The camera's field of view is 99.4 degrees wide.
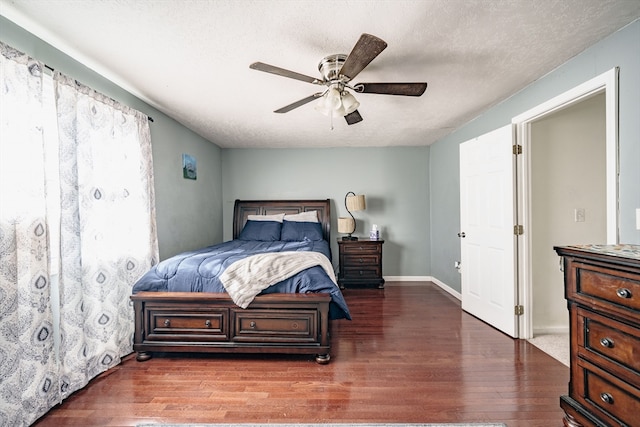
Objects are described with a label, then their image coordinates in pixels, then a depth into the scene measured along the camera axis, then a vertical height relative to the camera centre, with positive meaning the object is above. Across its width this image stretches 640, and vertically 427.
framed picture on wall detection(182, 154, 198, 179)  3.54 +0.64
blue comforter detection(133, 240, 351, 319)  2.24 -0.56
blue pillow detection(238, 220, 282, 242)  4.27 -0.28
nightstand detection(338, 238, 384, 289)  4.39 -0.82
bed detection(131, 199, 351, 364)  2.20 -0.78
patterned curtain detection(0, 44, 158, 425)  1.53 -0.14
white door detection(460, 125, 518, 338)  2.62 -0.19
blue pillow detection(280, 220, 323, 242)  4.31 -0.29
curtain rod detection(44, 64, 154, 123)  1.78 +0.98
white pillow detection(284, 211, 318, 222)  4.54 -0.07
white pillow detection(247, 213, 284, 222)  4.50 -0.06
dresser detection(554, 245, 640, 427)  1.20 -0.61
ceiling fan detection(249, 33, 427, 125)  1.71 +0.91
